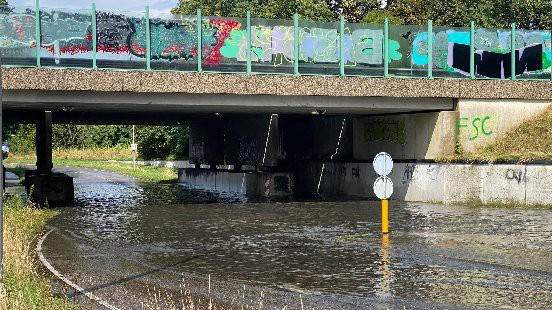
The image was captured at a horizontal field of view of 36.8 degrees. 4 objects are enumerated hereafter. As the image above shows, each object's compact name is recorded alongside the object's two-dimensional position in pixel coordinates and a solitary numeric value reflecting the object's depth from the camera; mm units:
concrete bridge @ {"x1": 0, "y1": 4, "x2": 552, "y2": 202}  27156
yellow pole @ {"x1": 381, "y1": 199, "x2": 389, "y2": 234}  19625
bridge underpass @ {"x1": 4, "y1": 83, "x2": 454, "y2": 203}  29062
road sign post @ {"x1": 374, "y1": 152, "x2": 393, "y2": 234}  19547
